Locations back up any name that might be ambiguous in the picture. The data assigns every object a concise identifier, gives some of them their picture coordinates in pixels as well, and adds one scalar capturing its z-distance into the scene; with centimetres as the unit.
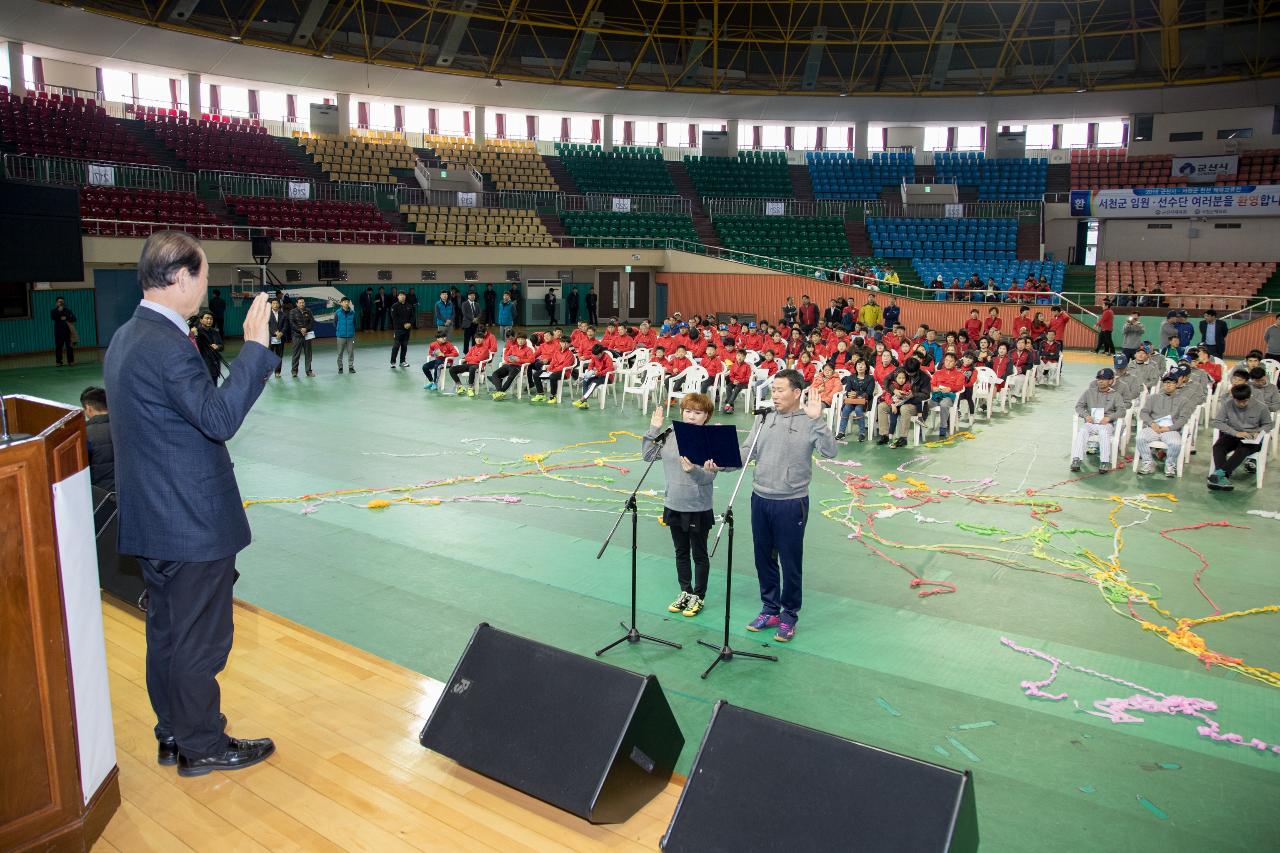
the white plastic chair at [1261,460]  1038
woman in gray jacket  607
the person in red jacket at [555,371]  1609
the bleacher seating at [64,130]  2350
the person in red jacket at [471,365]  1678
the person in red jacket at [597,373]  1547
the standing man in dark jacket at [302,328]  1806
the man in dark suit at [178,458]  325
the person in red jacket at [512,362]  1644
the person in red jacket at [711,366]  1531
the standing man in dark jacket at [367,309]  2838
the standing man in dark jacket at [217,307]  2338
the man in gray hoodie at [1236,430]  1030
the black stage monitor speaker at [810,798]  279
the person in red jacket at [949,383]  1350
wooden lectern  276
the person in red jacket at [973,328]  2153
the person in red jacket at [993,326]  1969
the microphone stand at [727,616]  536
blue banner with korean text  3025
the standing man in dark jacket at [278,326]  1795
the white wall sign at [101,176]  2330
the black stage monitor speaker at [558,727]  339
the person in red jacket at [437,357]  1697
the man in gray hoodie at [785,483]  580
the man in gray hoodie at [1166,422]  1081
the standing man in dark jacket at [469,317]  2234
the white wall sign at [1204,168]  3234
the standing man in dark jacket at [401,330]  1987
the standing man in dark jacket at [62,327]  1925
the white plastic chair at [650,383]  1501
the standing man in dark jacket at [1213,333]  2030
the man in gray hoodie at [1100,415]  1112
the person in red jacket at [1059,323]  2230
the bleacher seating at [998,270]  3016
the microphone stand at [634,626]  559
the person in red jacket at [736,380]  1522
